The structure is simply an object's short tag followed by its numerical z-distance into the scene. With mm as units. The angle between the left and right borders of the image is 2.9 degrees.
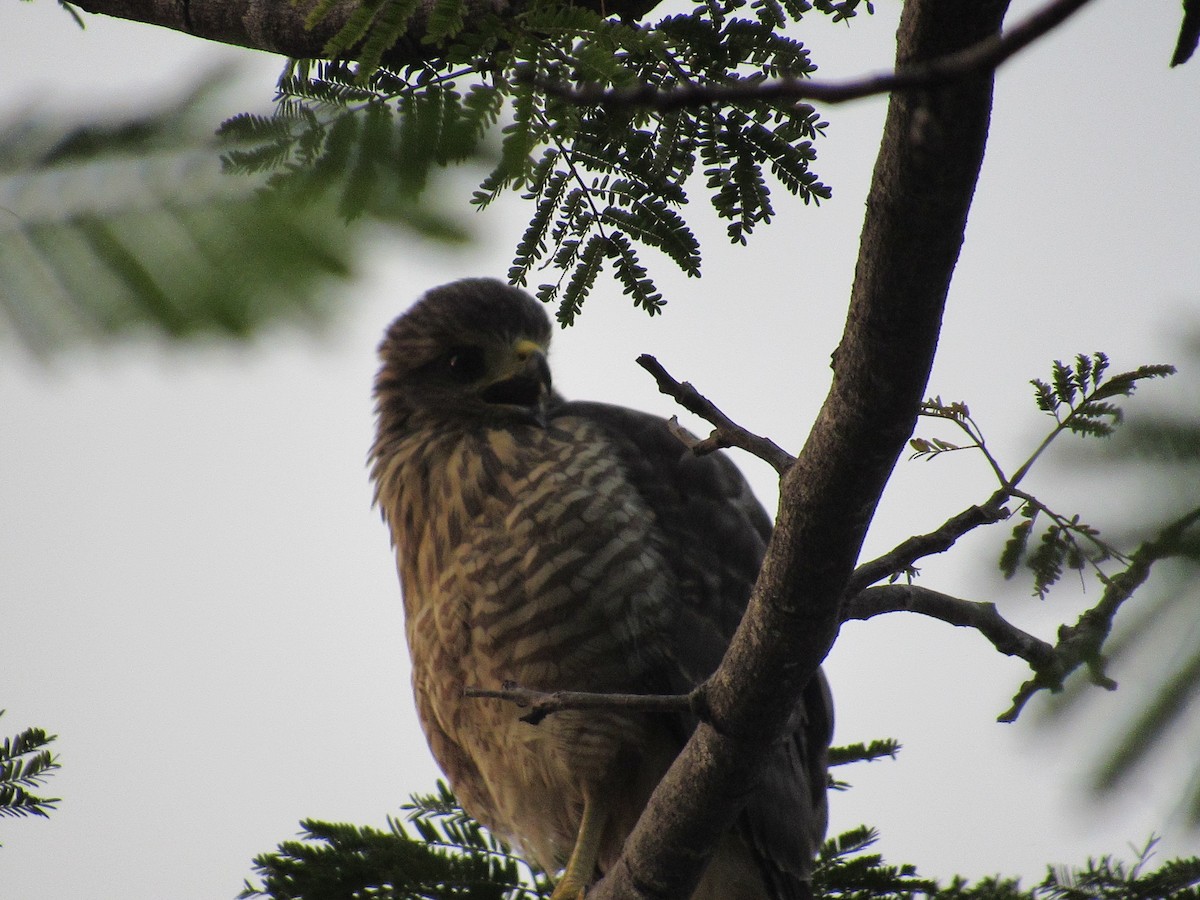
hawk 7862
